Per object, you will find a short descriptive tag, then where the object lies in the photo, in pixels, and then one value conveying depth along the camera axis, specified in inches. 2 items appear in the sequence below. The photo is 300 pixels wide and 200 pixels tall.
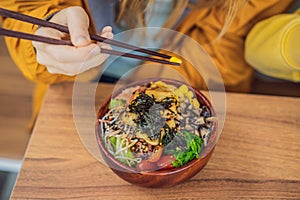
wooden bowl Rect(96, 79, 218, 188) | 28.5
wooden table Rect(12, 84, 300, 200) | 32.4
